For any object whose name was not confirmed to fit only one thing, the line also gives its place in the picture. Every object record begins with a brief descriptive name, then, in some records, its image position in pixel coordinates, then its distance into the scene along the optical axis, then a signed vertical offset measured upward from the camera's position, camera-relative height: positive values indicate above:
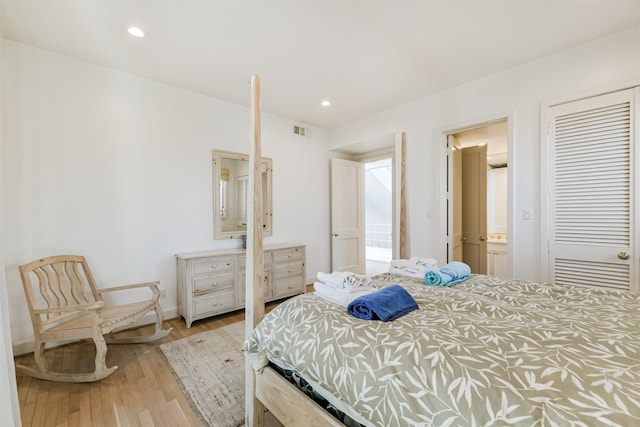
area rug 1.67 -1.20
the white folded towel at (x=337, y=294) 1.44 -0.44
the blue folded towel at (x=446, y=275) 1.81 -0.43
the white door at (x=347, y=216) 4.50 -0.06
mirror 3.40 +0.25
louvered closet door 2.17 +0.16
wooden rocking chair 1.92 -0.79
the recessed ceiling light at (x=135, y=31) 2.09 +1.42
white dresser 2.86 -0.77
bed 0.75 -0.49
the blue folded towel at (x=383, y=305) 1.23 -0.44
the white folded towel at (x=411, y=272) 1.98 -0.45
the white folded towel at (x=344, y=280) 1.50 -0.38
